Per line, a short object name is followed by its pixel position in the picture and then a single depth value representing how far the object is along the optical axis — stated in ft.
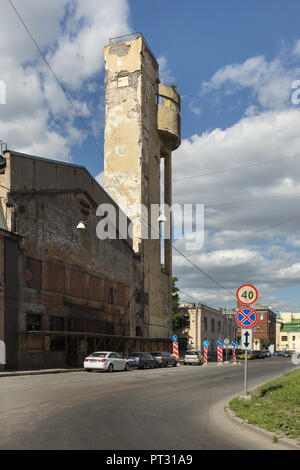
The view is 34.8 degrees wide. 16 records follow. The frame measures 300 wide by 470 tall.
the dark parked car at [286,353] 327.96
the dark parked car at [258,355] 261.11
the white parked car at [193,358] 168.96
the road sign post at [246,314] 48.80
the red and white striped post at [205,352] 173.55
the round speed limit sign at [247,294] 48.67
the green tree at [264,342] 435.12
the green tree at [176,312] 255.68
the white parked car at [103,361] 102.12
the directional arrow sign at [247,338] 51.49
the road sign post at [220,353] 174.27
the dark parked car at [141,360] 125.18
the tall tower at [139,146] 184.55
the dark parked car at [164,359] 141.16
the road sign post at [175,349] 165.76
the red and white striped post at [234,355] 182.53
